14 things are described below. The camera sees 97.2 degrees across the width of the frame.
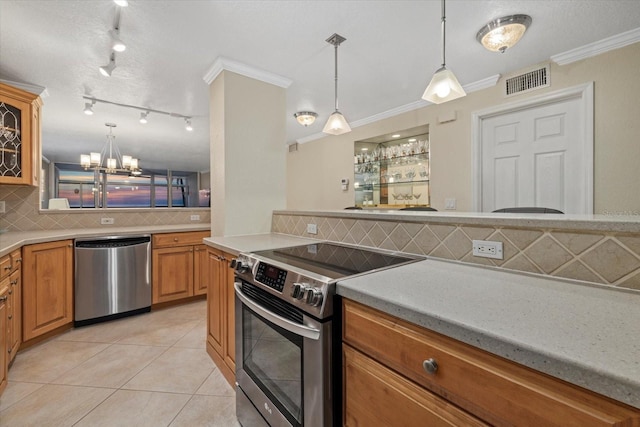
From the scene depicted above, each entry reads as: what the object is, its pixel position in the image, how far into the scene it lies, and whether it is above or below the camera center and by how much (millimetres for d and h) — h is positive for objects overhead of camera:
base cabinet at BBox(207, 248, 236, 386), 1805 -691
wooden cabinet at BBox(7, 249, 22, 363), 1950 -681
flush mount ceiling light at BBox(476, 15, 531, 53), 1942 +1277
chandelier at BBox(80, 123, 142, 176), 4527 +838
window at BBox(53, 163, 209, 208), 9281 +884
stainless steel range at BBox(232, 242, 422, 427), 1015 -492
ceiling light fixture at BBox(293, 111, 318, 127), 3609 +1231
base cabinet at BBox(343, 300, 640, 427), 534 -394
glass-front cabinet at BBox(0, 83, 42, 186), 2463 +699
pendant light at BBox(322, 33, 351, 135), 2471 +778
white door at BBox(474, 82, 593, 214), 2412 +539
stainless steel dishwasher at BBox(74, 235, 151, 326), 2684 -648
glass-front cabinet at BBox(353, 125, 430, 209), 3688 +614
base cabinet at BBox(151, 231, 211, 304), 3104 -602
